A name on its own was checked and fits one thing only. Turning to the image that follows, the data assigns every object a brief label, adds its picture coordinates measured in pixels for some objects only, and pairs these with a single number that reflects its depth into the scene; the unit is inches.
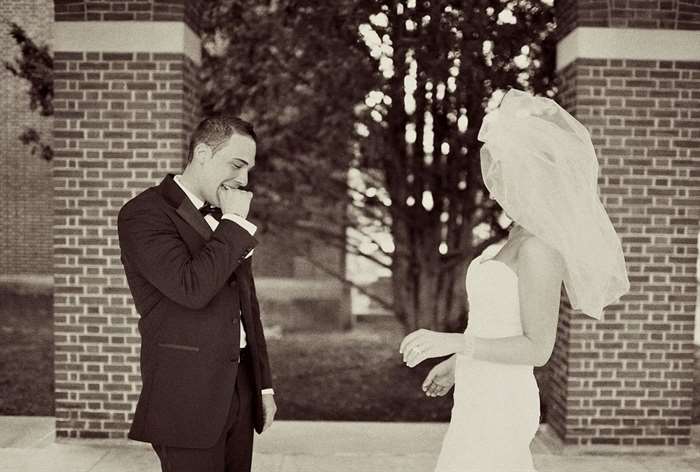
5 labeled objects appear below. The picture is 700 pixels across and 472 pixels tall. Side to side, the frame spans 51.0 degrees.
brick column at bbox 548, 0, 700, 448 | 211.8
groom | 100.5
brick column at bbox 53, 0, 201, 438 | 212.7
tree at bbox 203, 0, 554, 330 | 287.3
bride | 102.1
